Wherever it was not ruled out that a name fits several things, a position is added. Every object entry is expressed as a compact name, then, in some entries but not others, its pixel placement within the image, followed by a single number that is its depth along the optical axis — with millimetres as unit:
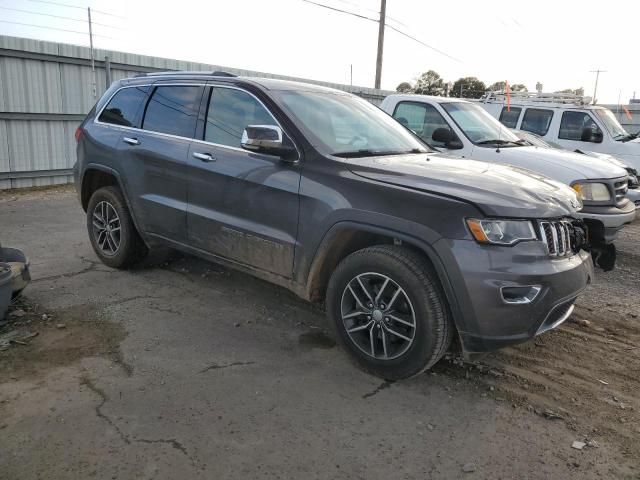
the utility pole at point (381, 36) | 23875
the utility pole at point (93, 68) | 10701
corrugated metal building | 9617
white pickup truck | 6023
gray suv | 3012
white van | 9734
